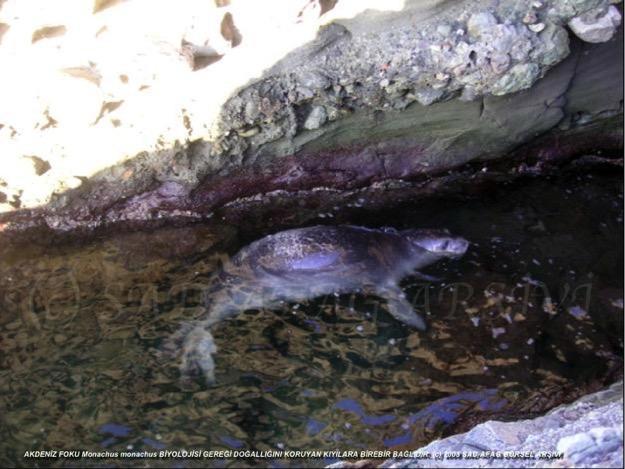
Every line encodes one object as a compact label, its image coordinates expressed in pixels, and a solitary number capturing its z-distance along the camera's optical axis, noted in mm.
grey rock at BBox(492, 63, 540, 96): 4767
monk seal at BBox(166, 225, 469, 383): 4465
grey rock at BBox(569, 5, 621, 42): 4695
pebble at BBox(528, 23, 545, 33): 4652
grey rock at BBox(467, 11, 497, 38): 4598
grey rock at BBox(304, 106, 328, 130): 5020
